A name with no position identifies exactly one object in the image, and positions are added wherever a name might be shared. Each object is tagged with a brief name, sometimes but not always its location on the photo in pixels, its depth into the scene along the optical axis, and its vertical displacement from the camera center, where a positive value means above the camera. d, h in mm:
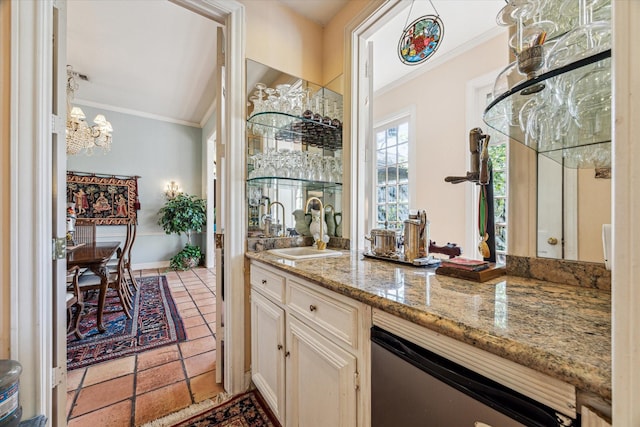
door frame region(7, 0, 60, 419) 962 +48
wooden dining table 2242 -446
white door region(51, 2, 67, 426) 1084 +12
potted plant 5039 -165
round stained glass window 2250 +1621
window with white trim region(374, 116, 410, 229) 3379 +581
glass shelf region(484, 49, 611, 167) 724 +335
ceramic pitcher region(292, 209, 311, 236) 2020 -73
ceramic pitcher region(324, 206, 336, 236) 2016 -56
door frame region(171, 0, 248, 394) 1632 +121
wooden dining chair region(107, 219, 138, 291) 2929 -450
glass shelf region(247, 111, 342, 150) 1863 +641
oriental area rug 2066 -1132
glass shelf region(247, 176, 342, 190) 1801 +230
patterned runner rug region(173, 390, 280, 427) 1392 -1149
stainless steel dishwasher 500 -418
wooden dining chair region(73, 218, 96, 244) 3424 -281
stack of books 989 -206
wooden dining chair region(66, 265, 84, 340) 2212 -789
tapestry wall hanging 4562 +284
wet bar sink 1588 -262
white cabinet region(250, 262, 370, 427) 878 -585
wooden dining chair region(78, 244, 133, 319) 2481 -709
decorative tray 1223 -239
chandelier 3062 +1052
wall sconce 5316 +463
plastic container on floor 850 -620
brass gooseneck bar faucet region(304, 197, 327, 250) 1821 -194
